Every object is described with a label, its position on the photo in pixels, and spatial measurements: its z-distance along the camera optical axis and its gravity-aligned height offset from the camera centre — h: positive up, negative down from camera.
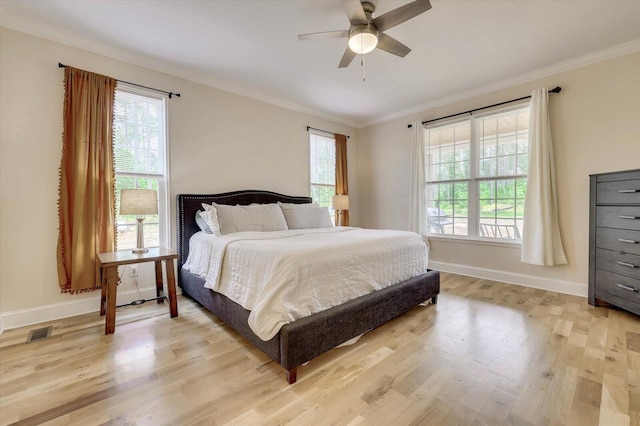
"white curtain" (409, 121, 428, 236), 4.48 +0.38
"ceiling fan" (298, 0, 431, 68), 1.89 +1.39
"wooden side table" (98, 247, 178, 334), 2.26 -0.56
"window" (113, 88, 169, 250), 2.92 +0.63
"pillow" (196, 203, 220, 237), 2.93 -0.10
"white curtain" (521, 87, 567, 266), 3.27 +0.20
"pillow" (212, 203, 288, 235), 3.03 -0.10
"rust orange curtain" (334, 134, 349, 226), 5.11 +0.79
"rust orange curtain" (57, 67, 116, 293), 2.57 +0.27
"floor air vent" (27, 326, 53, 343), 2.19 -1.02
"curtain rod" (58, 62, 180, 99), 2.58 +1.37
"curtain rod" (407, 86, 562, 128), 3.27 +1.43
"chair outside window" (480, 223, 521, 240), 3.70 -0.31
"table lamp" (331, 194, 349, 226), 4.57 +0.12
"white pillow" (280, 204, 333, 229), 3.65 -0.09
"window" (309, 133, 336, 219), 4.84 +0.75
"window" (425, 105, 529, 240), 3.66 +0.50
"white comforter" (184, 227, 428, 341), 1.73 -0.45
